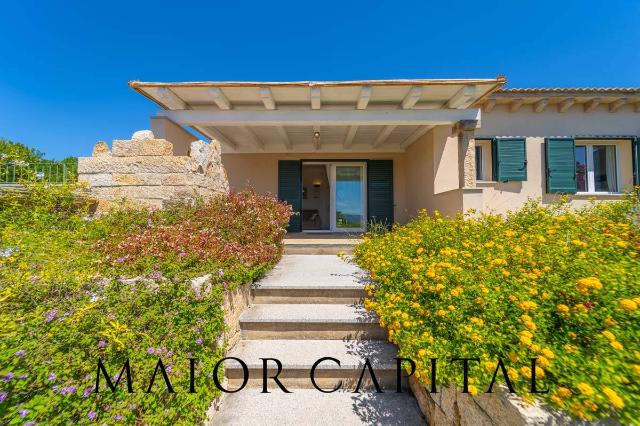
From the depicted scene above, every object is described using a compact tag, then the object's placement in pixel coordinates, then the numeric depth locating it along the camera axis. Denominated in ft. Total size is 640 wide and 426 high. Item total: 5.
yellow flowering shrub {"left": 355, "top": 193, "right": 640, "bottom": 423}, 3.36
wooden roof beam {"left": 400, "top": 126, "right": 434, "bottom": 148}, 18.01
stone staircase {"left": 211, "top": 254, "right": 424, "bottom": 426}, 5.53
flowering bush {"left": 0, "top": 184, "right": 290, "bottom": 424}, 4.15
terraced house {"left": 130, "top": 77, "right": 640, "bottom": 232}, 14.51
